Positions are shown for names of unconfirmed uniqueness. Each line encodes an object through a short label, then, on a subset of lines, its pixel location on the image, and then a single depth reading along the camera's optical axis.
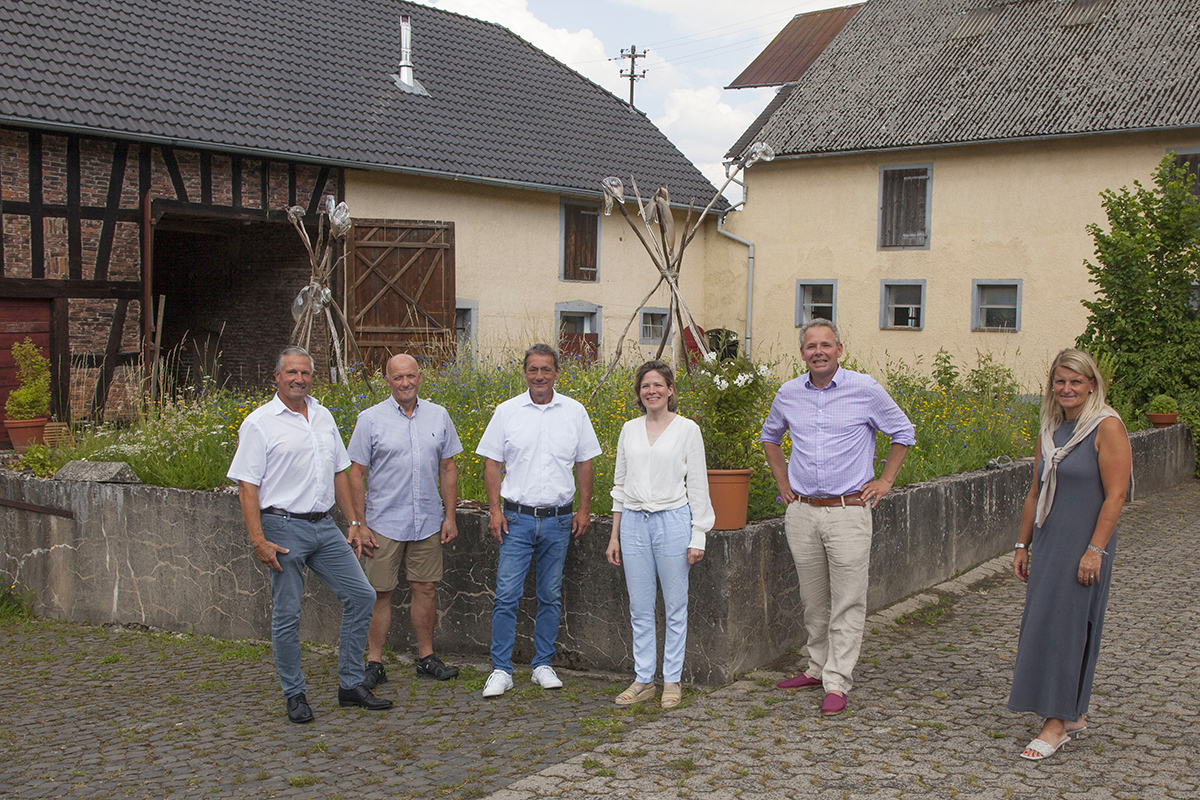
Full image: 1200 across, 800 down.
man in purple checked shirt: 5.26
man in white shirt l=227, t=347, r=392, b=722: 5.21
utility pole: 46.42
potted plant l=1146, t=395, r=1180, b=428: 13.84
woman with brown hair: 5.33
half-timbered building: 13.12
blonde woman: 4.57
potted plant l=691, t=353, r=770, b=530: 6.07
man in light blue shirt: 5.77
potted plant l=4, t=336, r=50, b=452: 10.74
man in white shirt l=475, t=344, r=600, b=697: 5.64
